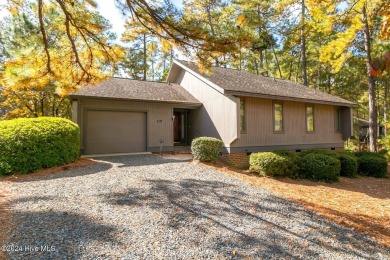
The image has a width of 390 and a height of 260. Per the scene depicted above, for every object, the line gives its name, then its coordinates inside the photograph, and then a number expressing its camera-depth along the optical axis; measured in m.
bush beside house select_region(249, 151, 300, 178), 7.92
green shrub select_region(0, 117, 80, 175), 6.65
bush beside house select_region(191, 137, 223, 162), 8.88
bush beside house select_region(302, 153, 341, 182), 8.05
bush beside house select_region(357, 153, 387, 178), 9.89
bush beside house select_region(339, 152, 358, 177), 9.17
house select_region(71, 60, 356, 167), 10.25
